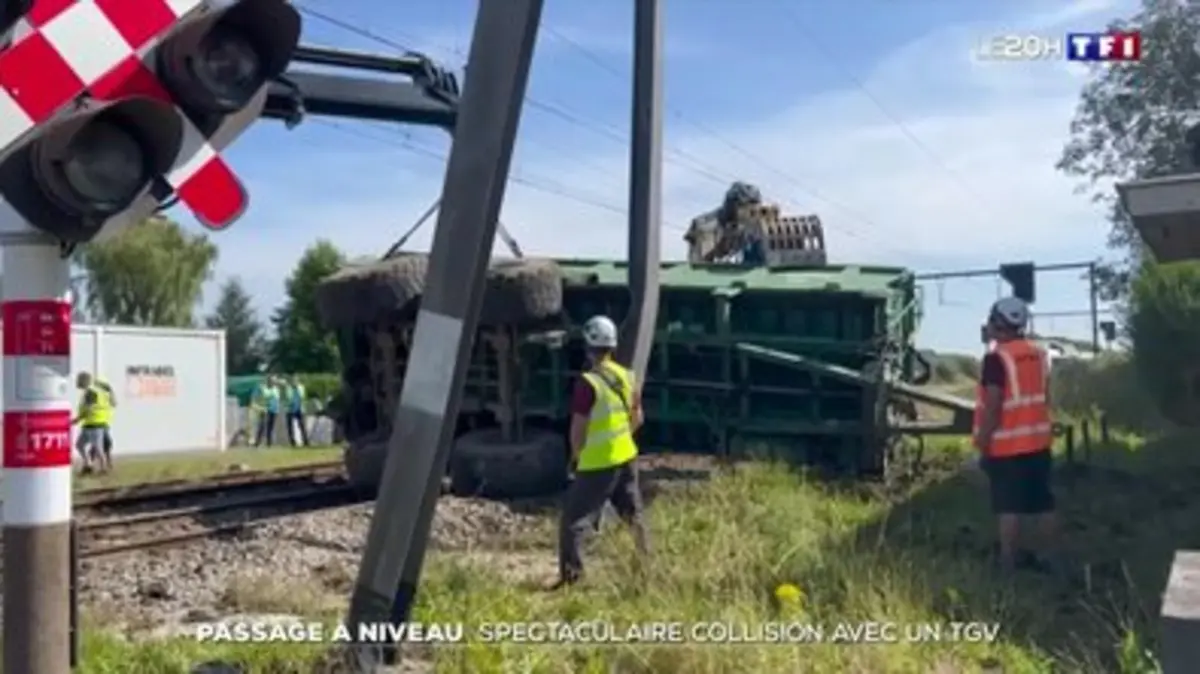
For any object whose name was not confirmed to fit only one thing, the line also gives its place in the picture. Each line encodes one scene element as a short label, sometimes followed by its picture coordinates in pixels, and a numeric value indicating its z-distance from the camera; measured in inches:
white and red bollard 138.2
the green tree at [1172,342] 580.4
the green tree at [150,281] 2605.8
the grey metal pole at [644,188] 385.1
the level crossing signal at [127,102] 127.8
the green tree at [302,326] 2458.2
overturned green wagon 477.7
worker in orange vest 328.2
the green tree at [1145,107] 1096.8
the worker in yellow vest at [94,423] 823.7
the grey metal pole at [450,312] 212.8
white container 1128.2
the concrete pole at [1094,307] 999.3
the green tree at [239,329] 2950.3
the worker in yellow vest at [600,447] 303.6
